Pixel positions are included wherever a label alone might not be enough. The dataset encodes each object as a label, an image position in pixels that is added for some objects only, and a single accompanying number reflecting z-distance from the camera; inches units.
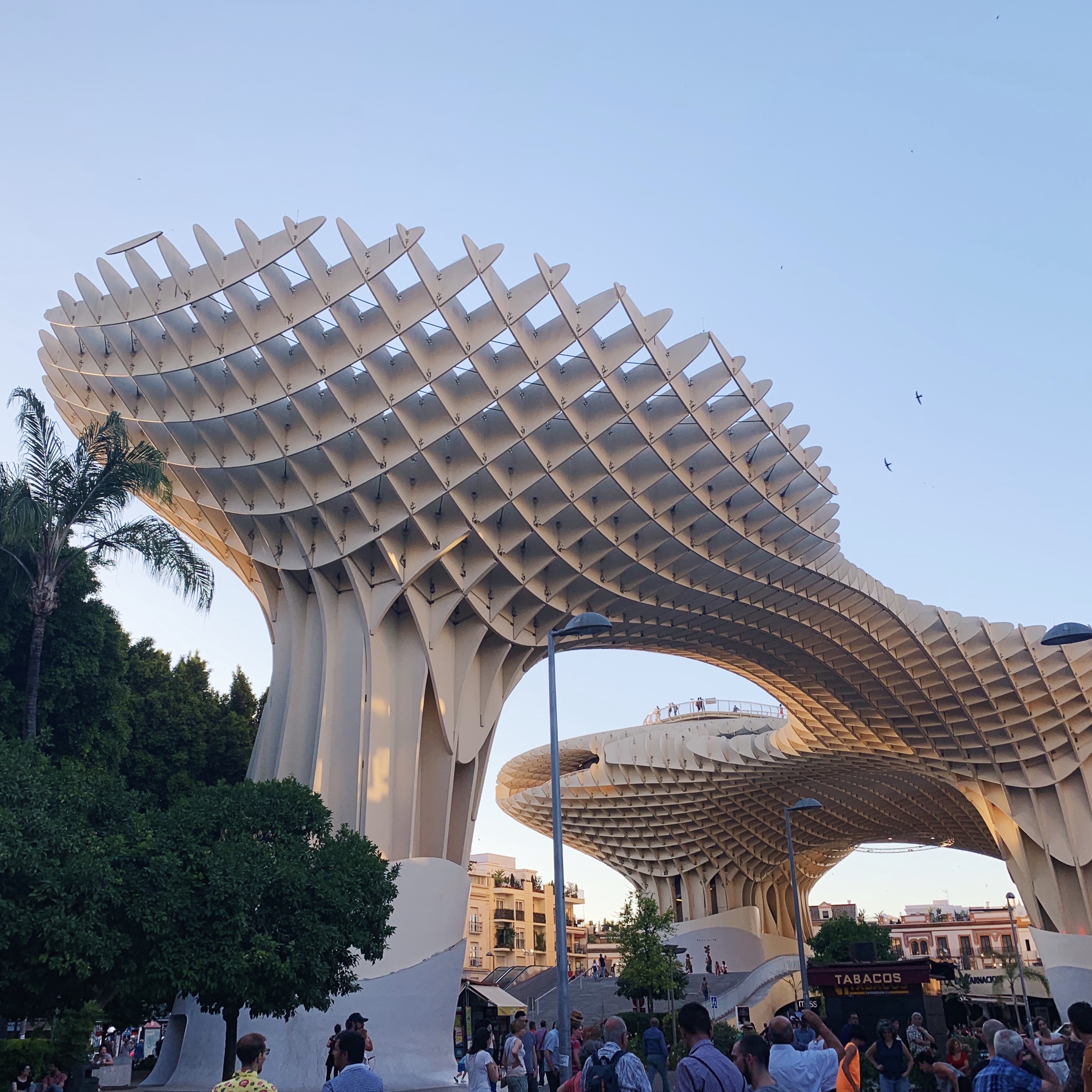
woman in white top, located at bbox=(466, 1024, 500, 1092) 486.3
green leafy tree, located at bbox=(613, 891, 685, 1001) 1692.9
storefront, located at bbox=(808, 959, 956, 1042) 1111.0
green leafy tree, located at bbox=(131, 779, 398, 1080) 690.8
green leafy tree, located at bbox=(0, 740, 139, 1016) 639.1
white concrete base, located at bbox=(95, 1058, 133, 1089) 1085.8
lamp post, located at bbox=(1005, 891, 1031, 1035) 1717.5
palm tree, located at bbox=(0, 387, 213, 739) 884.0
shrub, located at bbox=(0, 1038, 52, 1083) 768.9
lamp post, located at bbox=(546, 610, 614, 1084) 559.8
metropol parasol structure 1010.7
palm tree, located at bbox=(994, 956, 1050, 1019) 2305.6
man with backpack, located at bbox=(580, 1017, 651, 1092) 358.0
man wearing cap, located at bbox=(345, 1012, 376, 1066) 499.5
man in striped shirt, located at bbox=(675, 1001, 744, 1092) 243.8
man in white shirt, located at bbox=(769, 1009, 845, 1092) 328.8
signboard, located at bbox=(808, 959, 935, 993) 1112.2
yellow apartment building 3624.5
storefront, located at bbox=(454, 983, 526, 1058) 1257.4
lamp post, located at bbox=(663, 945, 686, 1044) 1738.4
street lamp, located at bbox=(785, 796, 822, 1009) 1039.0
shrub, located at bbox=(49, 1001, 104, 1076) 742.5
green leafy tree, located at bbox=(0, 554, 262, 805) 1024.2
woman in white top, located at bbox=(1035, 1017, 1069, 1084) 462.3
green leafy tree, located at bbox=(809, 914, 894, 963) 2758.4
